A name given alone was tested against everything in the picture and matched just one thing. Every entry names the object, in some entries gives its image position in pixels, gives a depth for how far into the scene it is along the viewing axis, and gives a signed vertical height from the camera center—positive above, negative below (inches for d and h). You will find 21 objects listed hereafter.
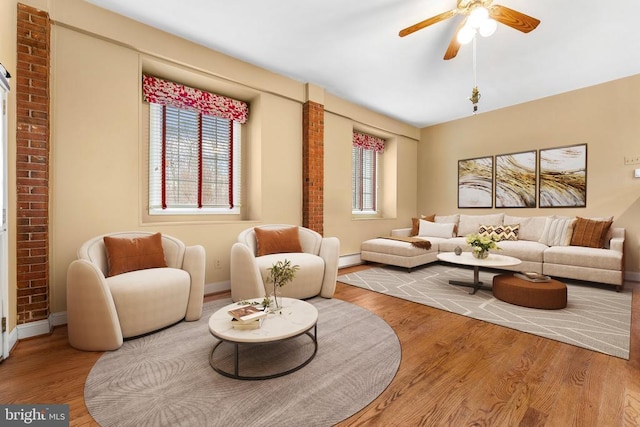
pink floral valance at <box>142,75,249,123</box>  129.9 +56.0
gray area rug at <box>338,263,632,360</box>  90.0 -38.6
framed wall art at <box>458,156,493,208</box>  221.8 +24.4
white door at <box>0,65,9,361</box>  73.9 -3.0
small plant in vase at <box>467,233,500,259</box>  136.6 -15.3
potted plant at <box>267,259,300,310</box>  82.4 -18.2
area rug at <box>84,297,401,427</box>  55.1 -39.7
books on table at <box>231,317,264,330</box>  68.7 -27.5
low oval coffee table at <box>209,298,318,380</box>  65.6 -28.8
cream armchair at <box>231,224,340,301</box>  112.9 -24.4
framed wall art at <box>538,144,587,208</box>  180.6 +24.2
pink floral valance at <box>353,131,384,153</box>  227.1 +58.2
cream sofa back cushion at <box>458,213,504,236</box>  207.3 -6.4
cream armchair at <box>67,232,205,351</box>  80.0 -26.7
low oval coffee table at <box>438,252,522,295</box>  131.6 -23.0
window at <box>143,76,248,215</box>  135.4 +32.0
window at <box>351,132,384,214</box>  232.5 +34.3
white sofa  143.6 -21.4
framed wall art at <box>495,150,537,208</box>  200.8 +24.3
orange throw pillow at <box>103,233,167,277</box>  96.9 -15.2
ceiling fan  88.3 +62.6
